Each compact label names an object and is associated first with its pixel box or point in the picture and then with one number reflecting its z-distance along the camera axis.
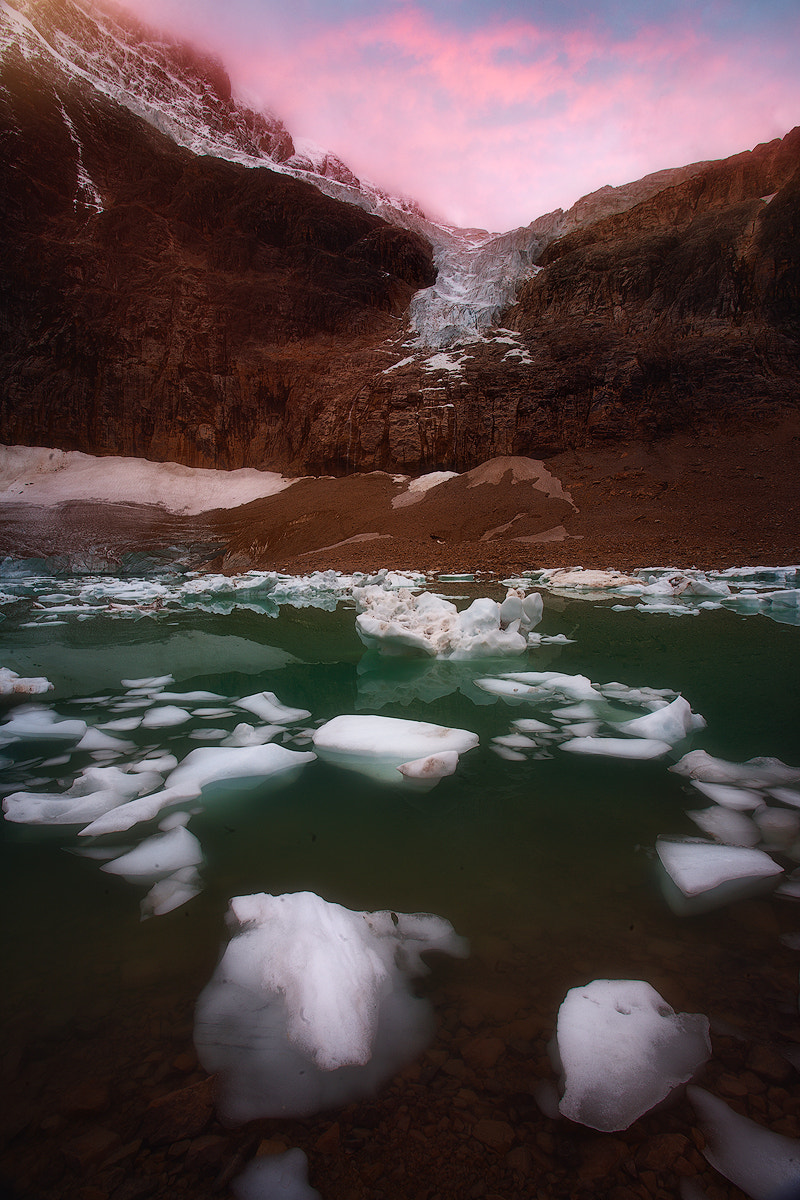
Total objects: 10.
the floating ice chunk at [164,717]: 3.11
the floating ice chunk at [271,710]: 3.18
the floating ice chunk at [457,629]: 4.63
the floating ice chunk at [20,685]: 3.68
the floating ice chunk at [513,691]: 3.56
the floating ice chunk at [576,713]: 3.08
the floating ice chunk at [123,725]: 3.02
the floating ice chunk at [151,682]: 4.08
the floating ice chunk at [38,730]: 2.89
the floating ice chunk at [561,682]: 3.50
